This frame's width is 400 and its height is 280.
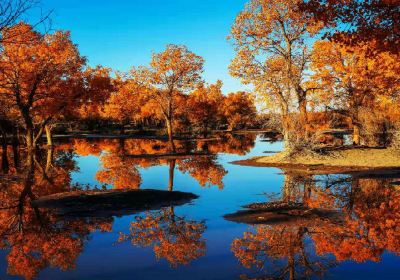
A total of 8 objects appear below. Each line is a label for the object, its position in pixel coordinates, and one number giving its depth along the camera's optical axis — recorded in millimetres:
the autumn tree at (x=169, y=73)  45375
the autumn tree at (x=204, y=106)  105938
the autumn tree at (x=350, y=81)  38094
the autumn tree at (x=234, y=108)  128000
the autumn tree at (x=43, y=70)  40812
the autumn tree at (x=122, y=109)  99000
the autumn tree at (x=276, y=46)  34688
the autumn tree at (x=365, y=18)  16812
